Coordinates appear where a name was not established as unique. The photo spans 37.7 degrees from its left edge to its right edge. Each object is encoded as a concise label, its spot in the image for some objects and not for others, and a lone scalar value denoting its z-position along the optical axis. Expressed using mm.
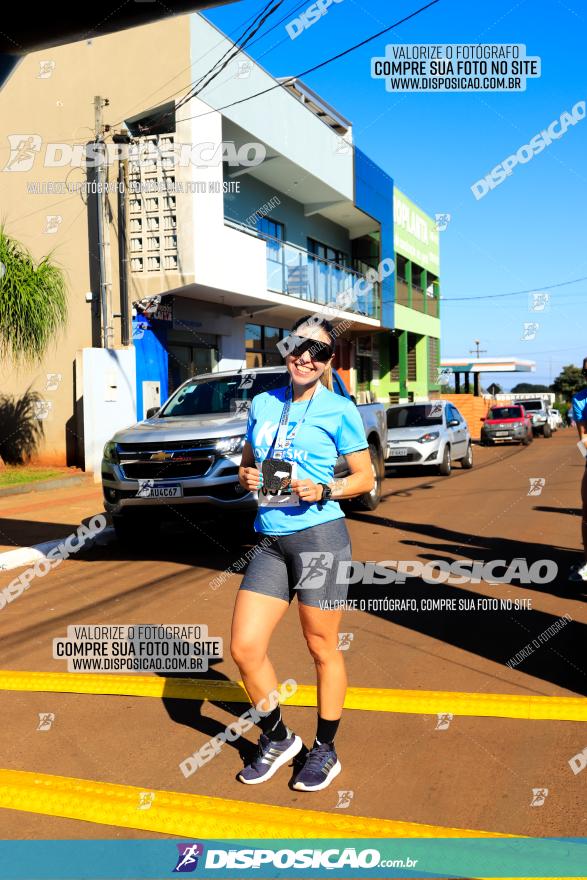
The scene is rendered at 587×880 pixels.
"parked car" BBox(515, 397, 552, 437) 38000
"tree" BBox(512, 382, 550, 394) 122812
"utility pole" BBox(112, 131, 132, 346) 17938
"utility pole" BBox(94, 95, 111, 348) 17750
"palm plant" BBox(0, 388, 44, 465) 18875
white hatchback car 17594
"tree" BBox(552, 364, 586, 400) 98562
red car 31672
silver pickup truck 8320
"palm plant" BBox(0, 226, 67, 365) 15180
